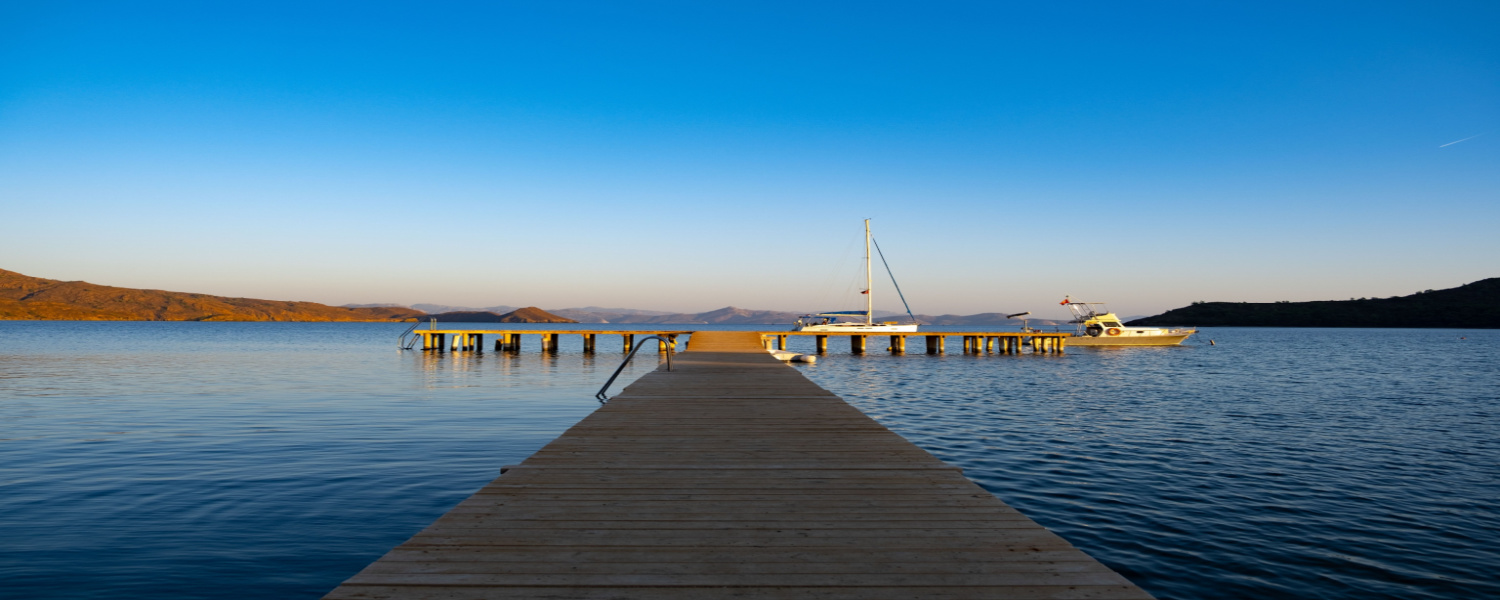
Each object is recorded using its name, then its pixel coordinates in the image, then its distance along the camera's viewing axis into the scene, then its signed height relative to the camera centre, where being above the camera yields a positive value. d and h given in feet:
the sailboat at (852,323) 156.87 +1.38
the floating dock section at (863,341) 151.43 -2.77
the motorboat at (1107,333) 188.82 -1.09
